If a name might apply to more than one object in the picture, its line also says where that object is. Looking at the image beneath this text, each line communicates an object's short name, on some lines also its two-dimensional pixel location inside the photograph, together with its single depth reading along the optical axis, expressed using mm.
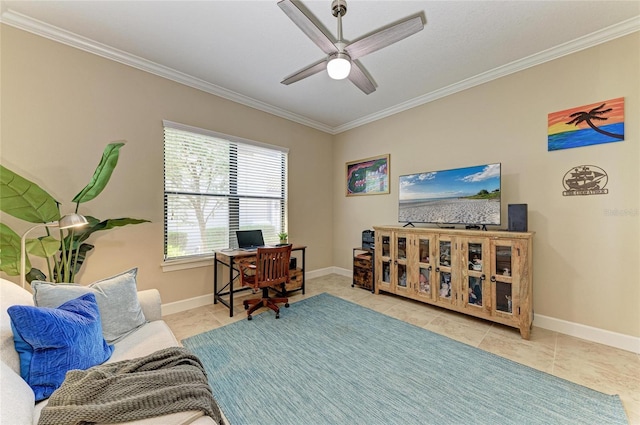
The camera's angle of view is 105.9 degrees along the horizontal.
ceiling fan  1567
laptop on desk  3373
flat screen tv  2723
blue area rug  1488
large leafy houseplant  1639
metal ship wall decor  2291
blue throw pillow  1087
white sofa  838
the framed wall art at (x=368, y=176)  4047
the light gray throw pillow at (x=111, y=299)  1405
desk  2883
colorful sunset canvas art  2223
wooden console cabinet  2369
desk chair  2773
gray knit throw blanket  862
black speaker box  2482
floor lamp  1605
